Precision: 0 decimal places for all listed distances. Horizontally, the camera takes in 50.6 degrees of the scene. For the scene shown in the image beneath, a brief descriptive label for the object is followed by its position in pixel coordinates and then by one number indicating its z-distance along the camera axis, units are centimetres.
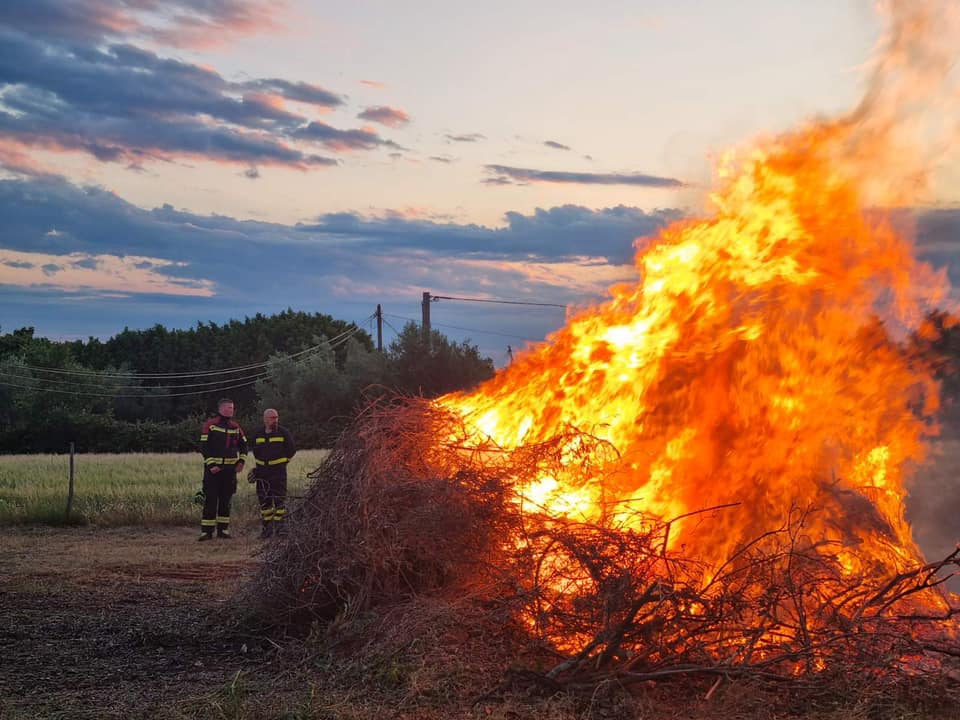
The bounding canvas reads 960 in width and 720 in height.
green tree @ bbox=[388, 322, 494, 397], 3850
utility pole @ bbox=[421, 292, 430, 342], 3647
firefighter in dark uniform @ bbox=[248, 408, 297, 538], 1473
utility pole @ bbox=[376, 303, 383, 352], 4753
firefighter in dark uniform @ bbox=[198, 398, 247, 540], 1523
